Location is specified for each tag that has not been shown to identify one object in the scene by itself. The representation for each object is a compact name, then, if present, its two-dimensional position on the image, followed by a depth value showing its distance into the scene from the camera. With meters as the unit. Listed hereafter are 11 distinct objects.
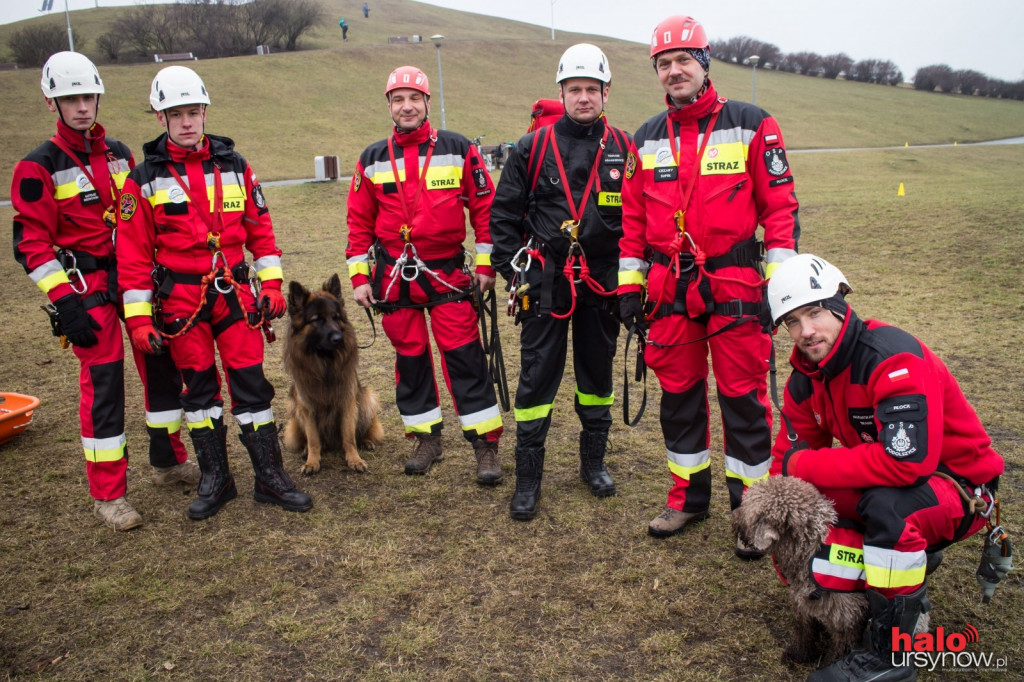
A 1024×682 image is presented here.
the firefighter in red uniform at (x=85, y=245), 4.11
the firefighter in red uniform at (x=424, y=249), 4.74
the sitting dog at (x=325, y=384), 4.96
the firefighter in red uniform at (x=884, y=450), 2.60
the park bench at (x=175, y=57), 51.68
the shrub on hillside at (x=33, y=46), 48.06
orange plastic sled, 5.42
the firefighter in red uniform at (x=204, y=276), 4.14
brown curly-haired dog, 2.71
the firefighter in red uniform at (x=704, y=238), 3.58
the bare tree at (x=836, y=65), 78.69
